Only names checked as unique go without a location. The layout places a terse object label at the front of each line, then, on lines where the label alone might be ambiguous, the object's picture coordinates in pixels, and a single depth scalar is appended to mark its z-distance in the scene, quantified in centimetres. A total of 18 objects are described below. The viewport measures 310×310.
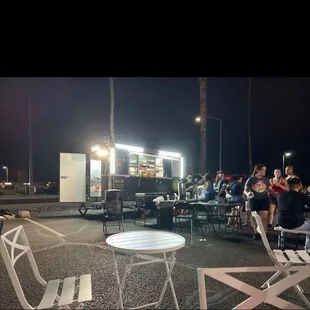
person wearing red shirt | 561
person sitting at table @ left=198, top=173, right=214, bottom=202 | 689
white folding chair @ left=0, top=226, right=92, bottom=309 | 173
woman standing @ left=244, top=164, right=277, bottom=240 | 508
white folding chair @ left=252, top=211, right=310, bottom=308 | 250
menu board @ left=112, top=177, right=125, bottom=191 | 835
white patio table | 217
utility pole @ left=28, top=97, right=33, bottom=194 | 1726
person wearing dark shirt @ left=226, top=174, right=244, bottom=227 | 643
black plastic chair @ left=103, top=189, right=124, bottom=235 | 636
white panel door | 842
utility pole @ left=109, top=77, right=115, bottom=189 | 1140
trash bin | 657
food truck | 843
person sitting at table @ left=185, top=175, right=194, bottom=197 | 782
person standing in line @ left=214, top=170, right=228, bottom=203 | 675
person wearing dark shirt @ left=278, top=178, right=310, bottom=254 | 372
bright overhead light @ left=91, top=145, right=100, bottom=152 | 858
